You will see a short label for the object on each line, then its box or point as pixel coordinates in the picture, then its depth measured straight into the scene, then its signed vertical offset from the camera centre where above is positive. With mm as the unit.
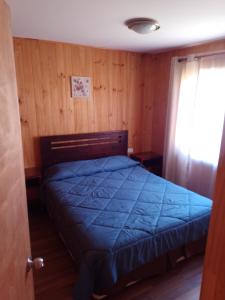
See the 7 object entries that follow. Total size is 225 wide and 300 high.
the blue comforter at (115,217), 1644 -1046
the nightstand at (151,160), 3678 -967
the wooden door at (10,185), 711 -302
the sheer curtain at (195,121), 2803 -253
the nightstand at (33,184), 3005 -1125
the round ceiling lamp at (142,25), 2027 +732
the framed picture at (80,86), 3236 +238
